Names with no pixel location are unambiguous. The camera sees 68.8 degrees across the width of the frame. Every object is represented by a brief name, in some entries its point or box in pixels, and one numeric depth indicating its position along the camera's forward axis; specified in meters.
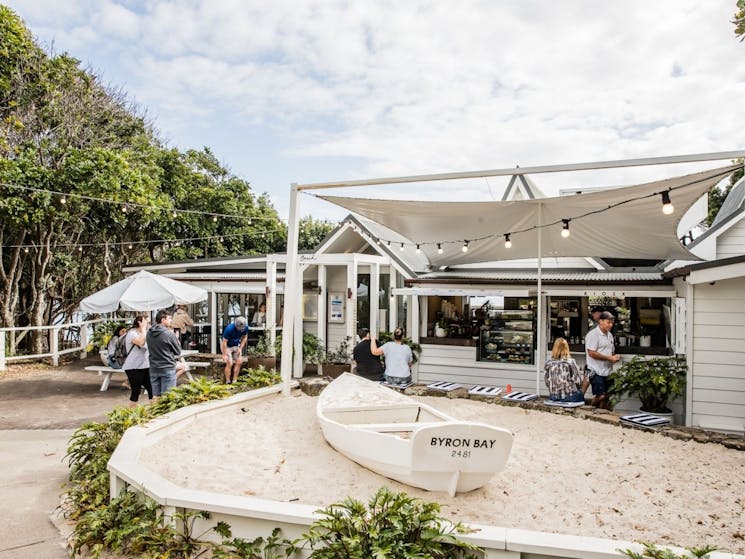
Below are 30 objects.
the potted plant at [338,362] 13.32
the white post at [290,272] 7.84
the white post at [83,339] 16.25
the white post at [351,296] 13.07
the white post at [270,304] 13.73
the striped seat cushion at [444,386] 9.51
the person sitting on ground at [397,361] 10.19
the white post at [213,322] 16.36
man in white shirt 8.55
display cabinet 11.41
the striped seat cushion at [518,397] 8.62
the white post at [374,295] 13.12
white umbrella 11.55
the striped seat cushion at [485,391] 8.99
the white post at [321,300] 14.12
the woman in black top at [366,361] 10.12
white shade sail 7.02
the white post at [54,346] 15.10
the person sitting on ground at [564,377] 8.16
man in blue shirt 11.22
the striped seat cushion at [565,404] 8.00
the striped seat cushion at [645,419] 7.21
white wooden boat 4.43
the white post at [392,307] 13.69
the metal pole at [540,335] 10.89
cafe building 8.28
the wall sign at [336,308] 14.91
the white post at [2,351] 13.77
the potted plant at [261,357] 13.30
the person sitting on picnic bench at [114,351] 11.55
